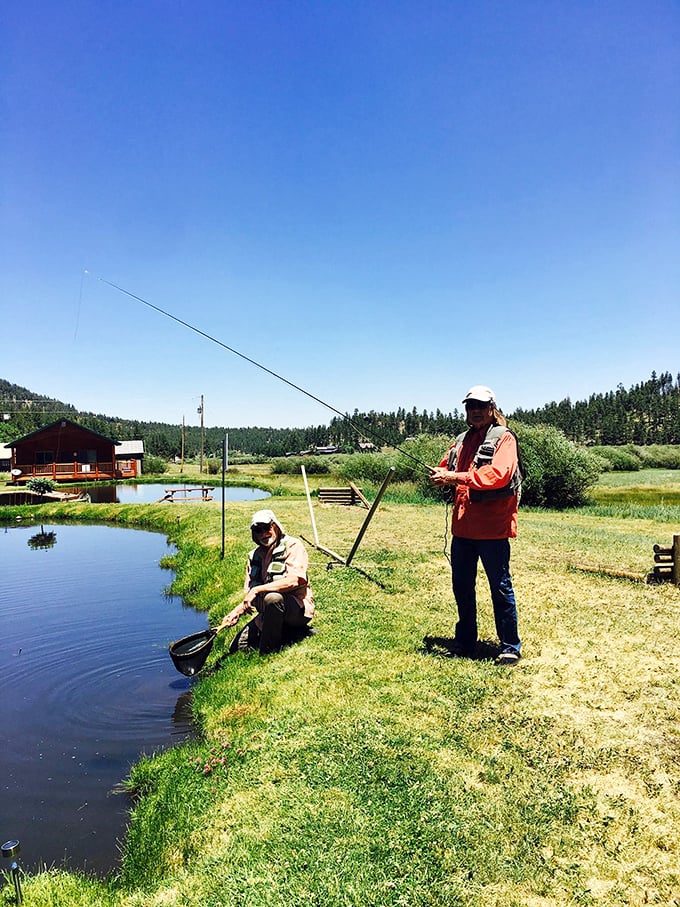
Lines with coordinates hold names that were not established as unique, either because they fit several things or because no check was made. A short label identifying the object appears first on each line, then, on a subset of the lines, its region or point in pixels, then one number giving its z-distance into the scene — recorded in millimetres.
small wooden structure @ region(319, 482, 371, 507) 29344
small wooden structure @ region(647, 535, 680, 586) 9461
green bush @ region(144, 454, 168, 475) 68625
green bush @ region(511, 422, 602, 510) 31156
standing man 5648
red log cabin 51938
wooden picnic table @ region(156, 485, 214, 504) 33362
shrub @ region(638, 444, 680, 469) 71325
